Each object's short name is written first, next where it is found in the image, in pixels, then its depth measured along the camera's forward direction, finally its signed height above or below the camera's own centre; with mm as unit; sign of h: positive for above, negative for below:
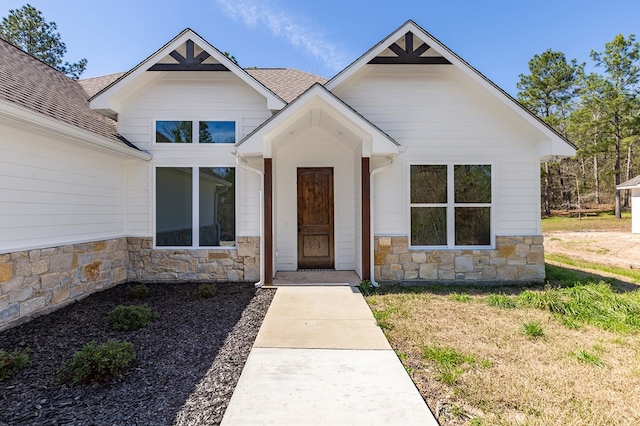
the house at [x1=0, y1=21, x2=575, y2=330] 6516 +1043
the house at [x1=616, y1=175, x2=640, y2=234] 16659 +576
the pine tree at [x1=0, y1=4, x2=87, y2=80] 20281 +11838
